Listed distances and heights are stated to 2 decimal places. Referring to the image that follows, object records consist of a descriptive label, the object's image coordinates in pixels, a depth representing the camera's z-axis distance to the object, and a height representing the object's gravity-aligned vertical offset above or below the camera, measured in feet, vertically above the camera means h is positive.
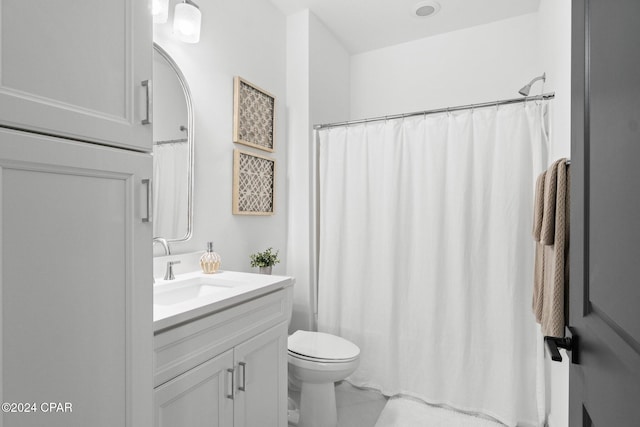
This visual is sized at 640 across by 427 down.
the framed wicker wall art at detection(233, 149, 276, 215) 6.44 +0.61
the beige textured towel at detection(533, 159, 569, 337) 3.80 -0.34
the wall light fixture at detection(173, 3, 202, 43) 5.08 +2.93
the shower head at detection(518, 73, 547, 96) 6.23 +2.32
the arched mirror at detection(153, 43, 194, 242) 5.05 +0.98
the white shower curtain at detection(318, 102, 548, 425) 5.96 -0.80
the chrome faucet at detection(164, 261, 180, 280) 4.92 -0.88
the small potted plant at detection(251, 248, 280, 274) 6.53 -0.96
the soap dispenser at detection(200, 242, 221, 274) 5.43 -0.79
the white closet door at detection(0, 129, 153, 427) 1.93 -0.46
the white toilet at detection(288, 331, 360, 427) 5.54 -2.68
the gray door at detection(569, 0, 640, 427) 1.47 +0.00
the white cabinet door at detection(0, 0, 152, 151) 1.94 +0.95
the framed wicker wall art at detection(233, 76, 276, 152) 6.43 +2.00
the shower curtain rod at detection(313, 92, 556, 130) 5.68 +1.98
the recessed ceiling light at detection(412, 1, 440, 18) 7.55 +4.72
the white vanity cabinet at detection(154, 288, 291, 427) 3.20 -1.74
